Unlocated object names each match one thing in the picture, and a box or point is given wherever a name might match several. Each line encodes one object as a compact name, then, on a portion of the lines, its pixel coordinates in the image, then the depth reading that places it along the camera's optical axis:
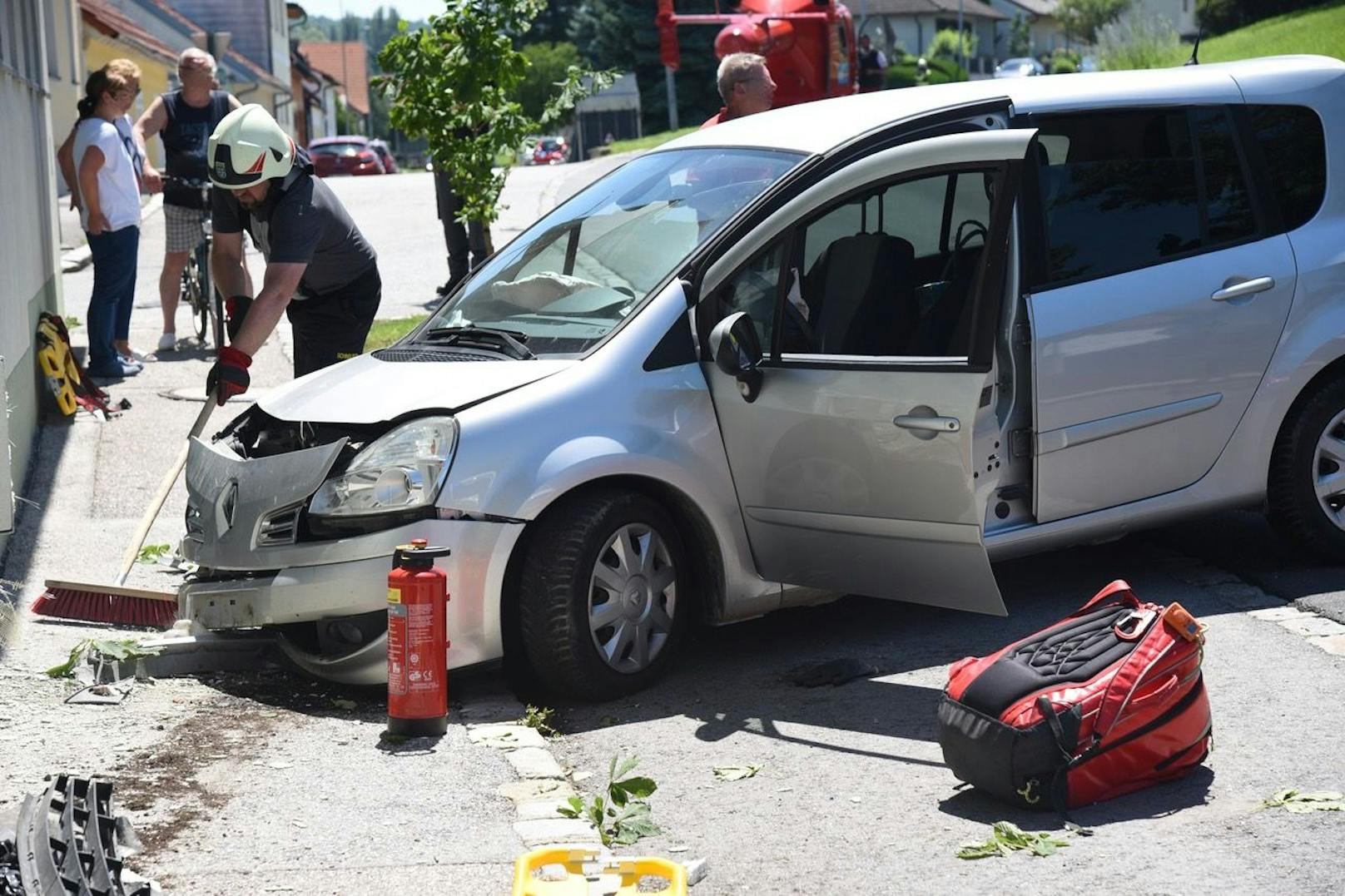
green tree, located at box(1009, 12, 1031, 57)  132.75
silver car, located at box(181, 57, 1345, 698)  5.55
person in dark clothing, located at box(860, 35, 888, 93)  29.84
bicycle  12.41
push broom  6.57
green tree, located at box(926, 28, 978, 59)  99.56
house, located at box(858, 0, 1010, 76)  119.62
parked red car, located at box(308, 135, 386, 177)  49.19
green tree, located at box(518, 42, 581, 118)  82.56
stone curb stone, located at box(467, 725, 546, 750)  5.25
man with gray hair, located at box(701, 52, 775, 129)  9.38
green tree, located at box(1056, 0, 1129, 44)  102.38
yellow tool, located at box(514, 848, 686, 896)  3.92
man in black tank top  12.06
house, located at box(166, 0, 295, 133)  62.97
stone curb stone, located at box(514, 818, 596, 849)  4.43
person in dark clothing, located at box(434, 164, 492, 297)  13.97
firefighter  6.87
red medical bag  4.65
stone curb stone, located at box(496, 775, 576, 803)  4.77
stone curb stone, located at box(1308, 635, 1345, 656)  6.04
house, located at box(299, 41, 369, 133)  122.75
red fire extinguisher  5.18
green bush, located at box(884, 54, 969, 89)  61.94
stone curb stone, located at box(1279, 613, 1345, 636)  6.27
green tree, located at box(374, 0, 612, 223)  11.98
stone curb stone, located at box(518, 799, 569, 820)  4.61
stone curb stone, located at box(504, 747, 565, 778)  4.98
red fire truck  20.05
